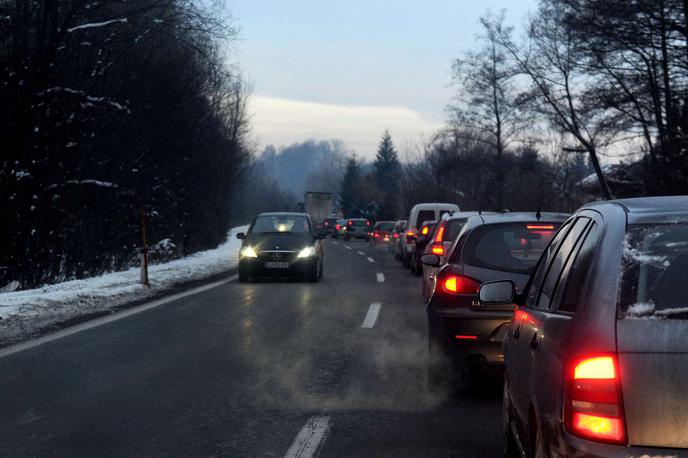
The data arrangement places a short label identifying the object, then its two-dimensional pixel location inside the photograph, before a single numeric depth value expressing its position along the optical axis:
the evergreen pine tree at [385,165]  132.25
